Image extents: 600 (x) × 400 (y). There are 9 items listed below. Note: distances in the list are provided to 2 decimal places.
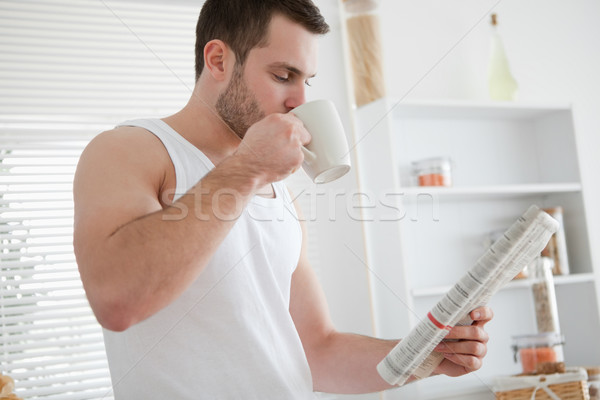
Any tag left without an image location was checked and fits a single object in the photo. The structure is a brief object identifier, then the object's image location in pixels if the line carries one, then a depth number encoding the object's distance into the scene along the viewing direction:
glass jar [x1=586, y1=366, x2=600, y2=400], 1.90
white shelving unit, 1.98
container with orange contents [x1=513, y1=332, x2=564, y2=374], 1.93
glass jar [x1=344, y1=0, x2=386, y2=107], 2.02
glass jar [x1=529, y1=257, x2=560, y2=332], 2.00
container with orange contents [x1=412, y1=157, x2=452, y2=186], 2.08
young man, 0.67
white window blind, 1.76
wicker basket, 1.73
